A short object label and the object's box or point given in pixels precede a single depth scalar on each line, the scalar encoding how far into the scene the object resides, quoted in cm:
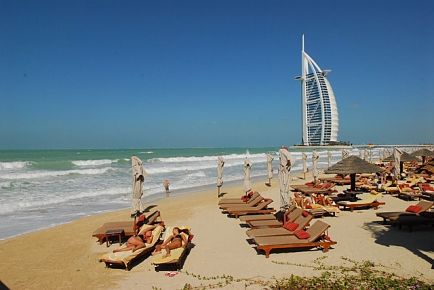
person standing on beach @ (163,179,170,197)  1919
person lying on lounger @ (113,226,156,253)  755
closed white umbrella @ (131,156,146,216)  1175
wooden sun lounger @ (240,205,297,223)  974
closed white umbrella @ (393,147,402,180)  1870
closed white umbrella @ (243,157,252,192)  1602
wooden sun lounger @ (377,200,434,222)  980
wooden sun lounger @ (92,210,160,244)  912
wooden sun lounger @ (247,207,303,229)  921
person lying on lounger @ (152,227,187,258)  747
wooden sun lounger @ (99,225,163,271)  704
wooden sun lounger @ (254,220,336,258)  753
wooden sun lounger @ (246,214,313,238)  830
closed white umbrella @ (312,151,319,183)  1957
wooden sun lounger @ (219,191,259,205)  1328
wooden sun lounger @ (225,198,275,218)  1167
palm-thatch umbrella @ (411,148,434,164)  2319
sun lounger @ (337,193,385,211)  1240
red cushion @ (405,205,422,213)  999
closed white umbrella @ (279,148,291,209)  1058
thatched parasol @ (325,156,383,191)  1267
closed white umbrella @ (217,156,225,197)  1714
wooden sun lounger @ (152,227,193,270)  676
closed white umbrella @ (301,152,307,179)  2414
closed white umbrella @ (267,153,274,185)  2133
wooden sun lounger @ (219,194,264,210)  1257
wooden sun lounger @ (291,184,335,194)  1569
